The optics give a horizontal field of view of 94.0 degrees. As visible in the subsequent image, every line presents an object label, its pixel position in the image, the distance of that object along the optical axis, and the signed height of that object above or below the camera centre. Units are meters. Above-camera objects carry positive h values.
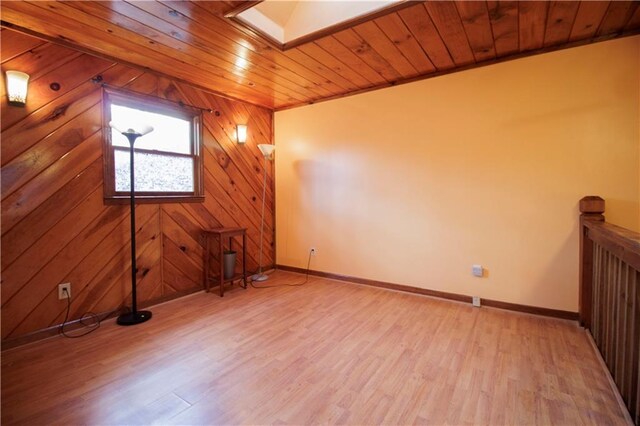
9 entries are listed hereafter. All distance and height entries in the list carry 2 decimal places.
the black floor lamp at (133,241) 2.70 -0.34
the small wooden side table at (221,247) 3.46 -0.53
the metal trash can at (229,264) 3.66 -0.73
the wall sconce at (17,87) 2.19 +0.87
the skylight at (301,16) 2.23 +1.51
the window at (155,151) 2.83 +0.57
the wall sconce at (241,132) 4.01 +0.98
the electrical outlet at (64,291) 2.52 -0.74
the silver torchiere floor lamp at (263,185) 4.03 +0.29
